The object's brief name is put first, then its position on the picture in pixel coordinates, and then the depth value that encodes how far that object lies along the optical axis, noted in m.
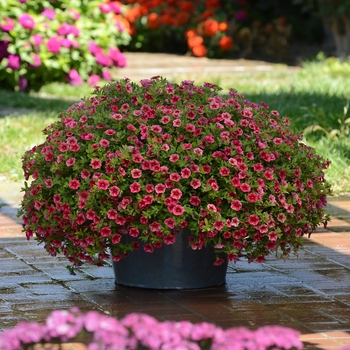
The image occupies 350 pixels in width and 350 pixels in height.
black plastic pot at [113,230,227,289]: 4.31
